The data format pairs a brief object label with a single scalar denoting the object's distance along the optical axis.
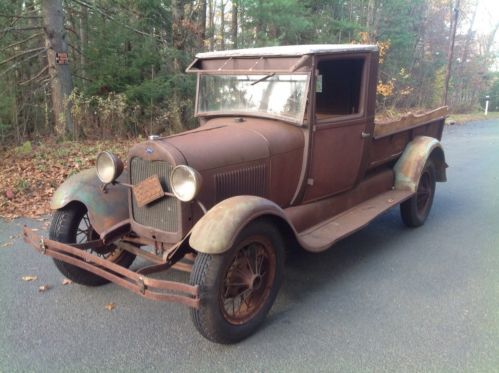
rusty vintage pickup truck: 2.83
